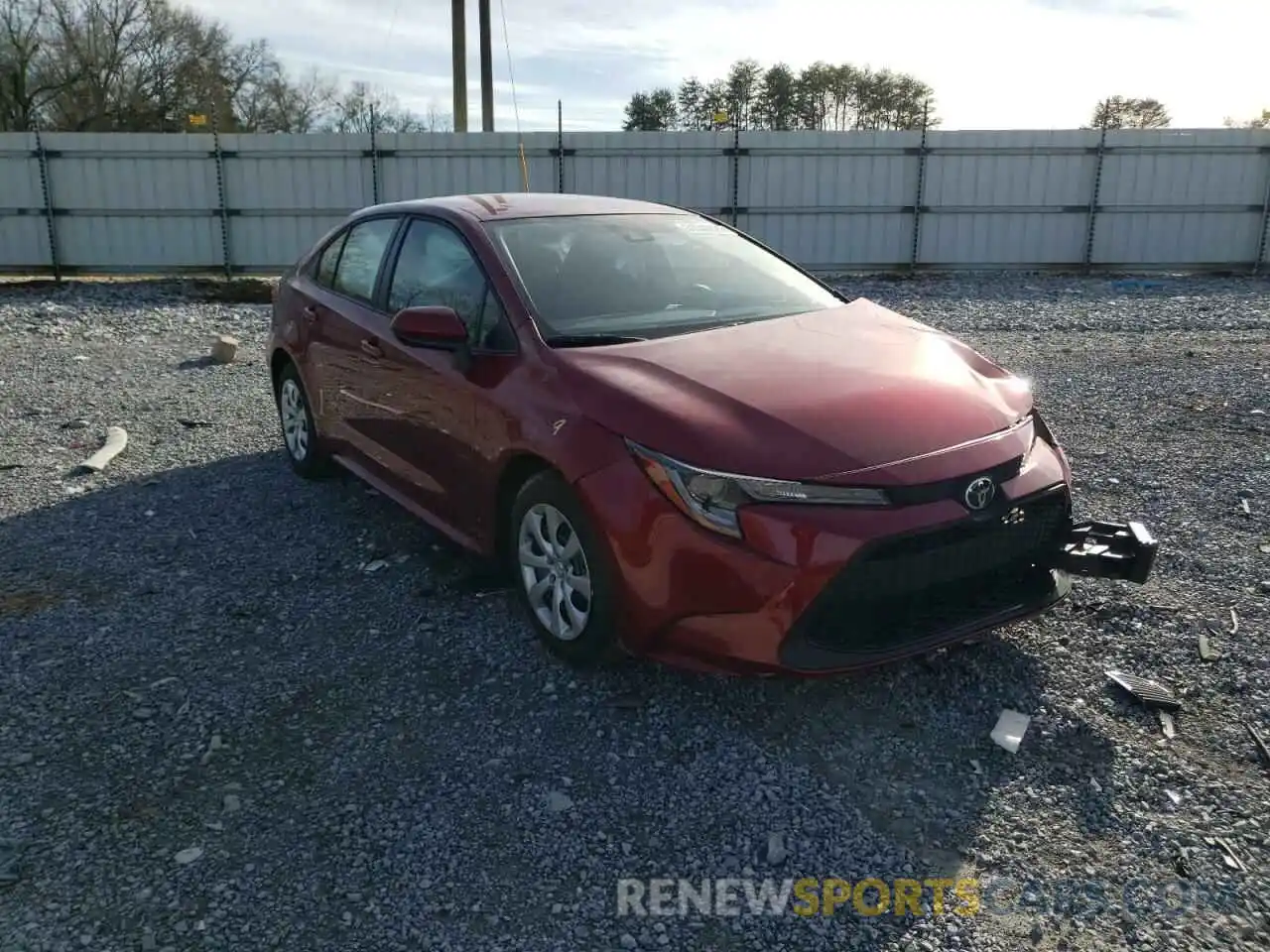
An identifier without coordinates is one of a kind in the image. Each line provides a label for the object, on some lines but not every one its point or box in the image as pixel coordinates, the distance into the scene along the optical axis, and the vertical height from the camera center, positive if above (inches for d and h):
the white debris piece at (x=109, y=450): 252.1 -62.7
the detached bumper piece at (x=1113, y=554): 137.5 -45.5
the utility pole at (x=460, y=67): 835.4 +101.9
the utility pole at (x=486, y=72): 867.4 +103.0
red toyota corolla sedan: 120.3 -30.9
